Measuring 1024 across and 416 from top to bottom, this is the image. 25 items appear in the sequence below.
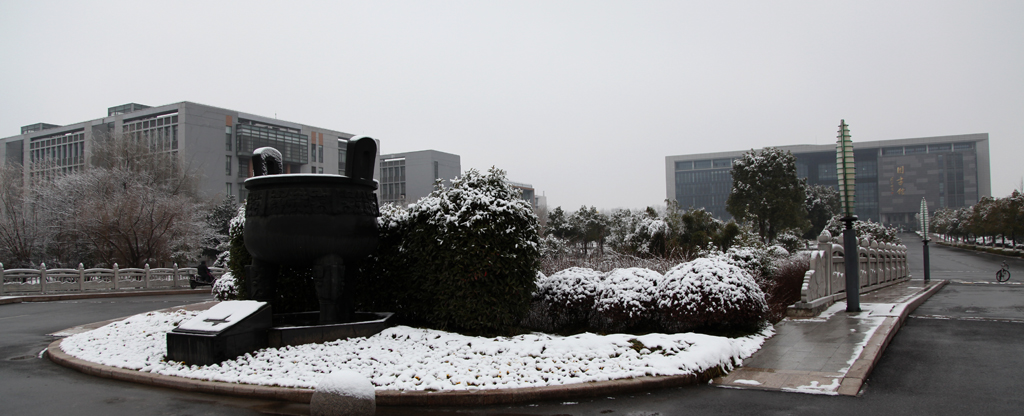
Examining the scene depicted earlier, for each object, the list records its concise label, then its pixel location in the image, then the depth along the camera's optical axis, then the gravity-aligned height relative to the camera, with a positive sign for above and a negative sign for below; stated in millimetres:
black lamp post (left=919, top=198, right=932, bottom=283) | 25408 -248
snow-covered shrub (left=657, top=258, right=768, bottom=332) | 8680 -1163
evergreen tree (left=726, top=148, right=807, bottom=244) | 39844 +1832
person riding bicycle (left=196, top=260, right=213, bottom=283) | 24417 -1816
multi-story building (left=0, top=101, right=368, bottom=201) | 51094 +8557
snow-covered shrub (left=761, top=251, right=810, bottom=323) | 11234 -1575
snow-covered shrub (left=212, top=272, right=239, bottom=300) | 12602 -1285
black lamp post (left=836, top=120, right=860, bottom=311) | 11508 +176
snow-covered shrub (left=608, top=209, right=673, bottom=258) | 25755 -751
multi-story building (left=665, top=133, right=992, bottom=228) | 120062 +8846
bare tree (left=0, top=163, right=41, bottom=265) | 27594 +181
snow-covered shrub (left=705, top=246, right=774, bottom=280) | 13211 -953
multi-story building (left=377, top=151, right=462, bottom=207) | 77625 +7319
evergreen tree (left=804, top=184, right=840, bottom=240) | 65538 +939
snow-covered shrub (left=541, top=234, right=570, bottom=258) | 31234 -1116
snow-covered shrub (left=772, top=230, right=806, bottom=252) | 36156 -1438
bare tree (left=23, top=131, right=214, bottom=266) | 27000 +655
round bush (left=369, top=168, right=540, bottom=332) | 8141 -441
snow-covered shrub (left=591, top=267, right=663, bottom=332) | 9195 -1225
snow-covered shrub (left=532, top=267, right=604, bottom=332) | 9555 -1211
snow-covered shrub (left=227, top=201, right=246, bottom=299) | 9602 -436
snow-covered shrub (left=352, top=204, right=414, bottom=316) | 9156 -723
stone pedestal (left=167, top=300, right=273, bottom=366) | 6953 -1268
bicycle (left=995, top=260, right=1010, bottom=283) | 25672 -2662
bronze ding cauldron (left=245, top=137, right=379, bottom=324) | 7840 +34
